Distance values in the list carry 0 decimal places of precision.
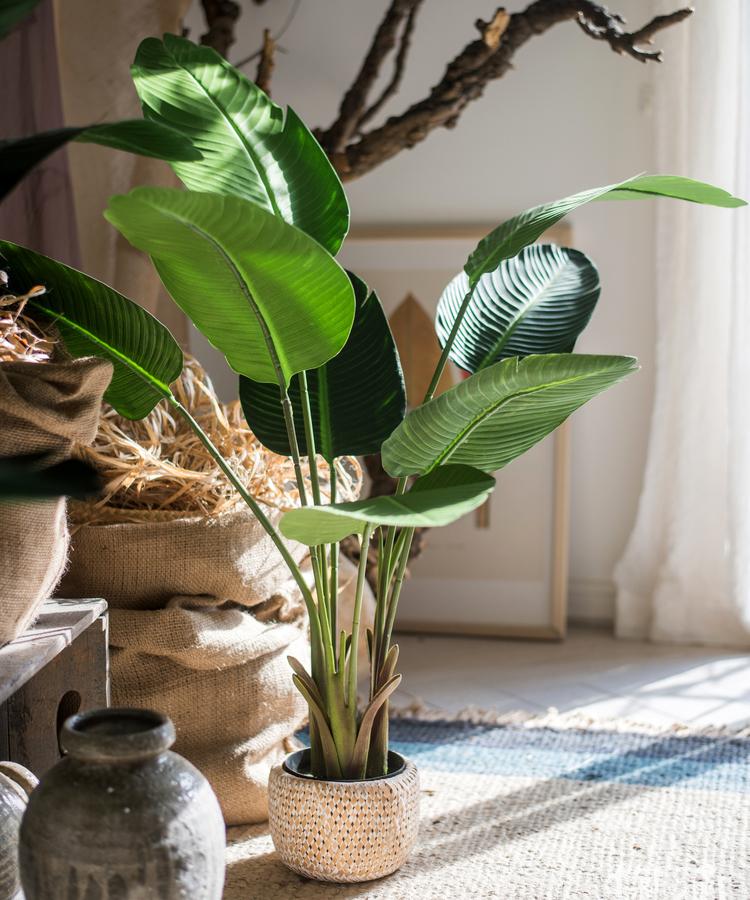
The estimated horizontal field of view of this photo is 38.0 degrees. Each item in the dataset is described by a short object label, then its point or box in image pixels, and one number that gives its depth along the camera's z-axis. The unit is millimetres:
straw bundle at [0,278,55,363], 1199
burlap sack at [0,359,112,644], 1039
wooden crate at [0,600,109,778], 1302
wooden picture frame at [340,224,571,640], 2672
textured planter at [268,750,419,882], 1336
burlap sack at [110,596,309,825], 1474
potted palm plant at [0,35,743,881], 1033
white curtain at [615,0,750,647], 2479
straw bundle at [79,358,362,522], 1492
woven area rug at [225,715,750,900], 1396
